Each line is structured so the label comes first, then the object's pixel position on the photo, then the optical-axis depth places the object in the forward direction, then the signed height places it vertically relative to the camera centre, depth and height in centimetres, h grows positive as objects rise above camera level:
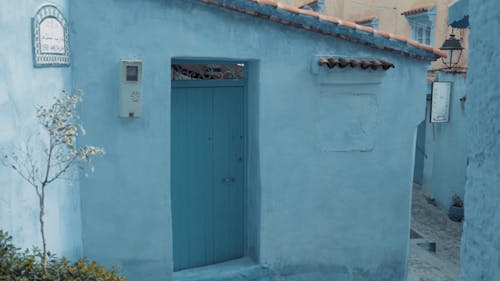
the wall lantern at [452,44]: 1259 +88
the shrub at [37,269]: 356 -132
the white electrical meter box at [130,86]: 564 -10
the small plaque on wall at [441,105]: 1346 -57
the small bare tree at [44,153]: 406 -63
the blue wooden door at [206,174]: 655 -118
